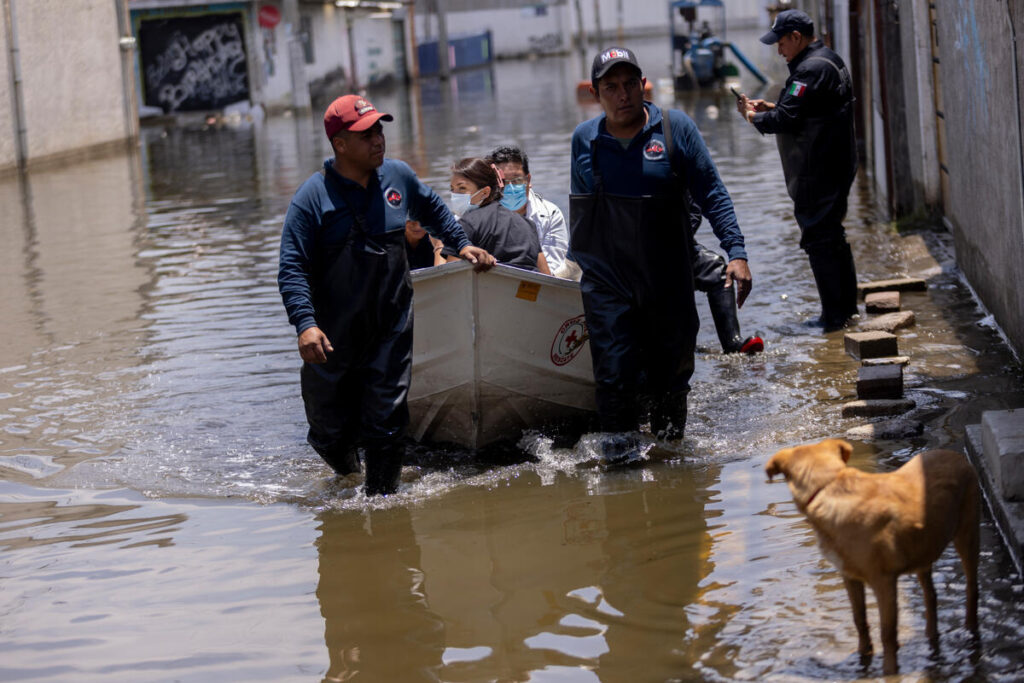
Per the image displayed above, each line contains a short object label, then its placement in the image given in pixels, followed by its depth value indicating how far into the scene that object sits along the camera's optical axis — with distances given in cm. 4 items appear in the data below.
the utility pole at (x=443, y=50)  5603
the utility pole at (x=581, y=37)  7234
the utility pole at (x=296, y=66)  4091
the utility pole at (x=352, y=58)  5084
